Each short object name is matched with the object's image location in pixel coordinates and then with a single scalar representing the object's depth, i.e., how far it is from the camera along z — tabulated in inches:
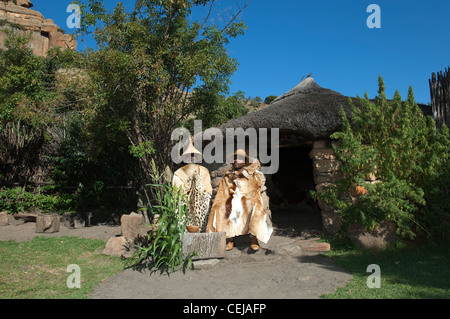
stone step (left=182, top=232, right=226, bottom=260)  197.2
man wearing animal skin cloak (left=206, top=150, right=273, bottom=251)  213.9
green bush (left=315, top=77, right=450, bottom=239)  196.9
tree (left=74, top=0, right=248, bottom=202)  260.5
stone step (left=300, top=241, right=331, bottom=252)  212.4
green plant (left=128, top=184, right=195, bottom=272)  191.2
